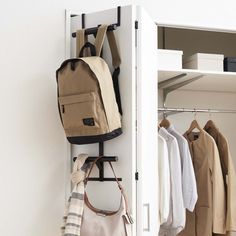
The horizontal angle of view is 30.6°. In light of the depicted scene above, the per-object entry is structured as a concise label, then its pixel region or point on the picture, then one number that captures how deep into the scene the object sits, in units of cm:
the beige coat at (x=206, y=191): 257
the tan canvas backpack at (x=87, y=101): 192
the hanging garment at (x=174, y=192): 239
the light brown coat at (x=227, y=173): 254
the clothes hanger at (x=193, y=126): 277
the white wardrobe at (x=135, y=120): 204
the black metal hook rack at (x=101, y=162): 208
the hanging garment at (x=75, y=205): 194
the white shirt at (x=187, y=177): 247
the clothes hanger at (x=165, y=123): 268
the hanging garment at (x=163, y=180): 232
